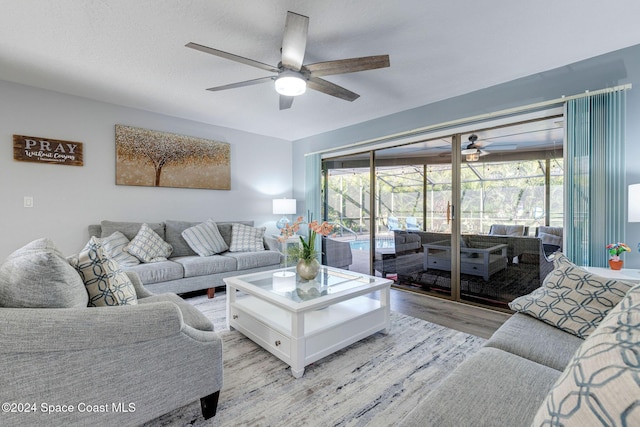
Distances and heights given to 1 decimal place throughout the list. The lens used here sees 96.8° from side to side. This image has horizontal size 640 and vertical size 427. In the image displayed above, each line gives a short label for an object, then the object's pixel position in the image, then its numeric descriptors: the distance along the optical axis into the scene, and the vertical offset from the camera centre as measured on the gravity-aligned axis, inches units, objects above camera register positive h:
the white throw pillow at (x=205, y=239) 145.9 -14.8
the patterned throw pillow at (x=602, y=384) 18.2 -12.5
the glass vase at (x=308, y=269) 98.0 -20.4
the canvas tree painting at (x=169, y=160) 145.3 +28.4
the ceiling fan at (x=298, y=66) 70.4 +41.8
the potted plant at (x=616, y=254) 83.1 -13.5
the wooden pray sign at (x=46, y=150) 120.3 +27.0
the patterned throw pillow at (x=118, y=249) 122.8 -17.0
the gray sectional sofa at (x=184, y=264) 122.4 -25.2
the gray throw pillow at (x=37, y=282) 42.1 -10.9
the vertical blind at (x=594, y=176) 91.3 +10.9
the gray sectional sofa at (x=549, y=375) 19.4 -24.8
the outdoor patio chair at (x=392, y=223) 161.6 -7.6
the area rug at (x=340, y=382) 58.6 -42.4
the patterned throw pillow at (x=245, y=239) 160.1 -16.3
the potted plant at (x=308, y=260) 98.0 -17.3
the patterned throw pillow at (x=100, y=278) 54.6 -13.4
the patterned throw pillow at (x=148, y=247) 128.1 -16.7
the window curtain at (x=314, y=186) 193.5 +16.7
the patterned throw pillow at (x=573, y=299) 56.7 -19.4
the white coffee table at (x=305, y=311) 74.0 -32.3
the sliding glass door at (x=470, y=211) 114.8 -0.7
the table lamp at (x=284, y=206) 191.2 +2.9
